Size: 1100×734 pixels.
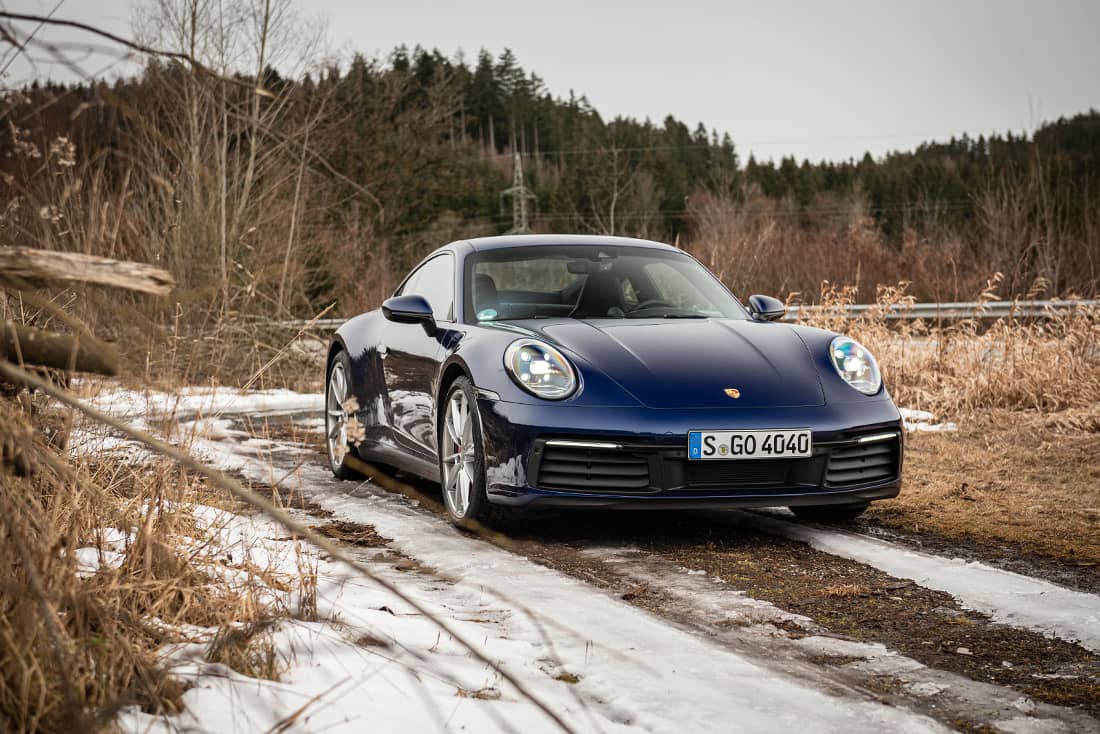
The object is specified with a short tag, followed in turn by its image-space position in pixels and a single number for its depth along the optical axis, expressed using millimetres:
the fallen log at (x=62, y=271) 2658
